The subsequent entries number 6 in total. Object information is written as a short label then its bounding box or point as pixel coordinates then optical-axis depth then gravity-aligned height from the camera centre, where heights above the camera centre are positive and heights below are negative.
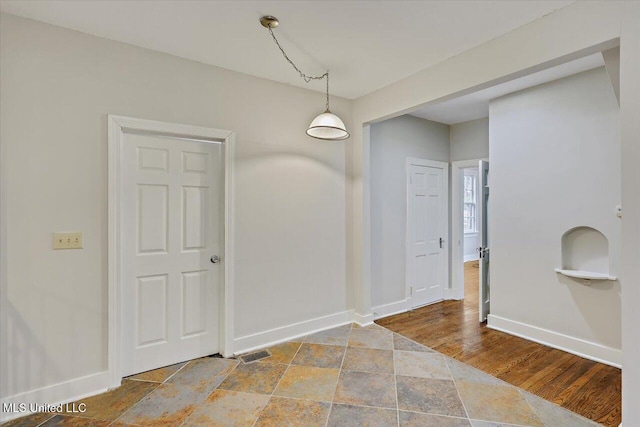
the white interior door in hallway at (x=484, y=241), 3.90 -0.35
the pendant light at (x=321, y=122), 2.17 +0.78
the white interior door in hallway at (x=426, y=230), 4.37 -0.23
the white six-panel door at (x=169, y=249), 2.54 -0.31
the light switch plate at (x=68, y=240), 2.19 -0.18
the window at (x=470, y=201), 9.14 +0.41
